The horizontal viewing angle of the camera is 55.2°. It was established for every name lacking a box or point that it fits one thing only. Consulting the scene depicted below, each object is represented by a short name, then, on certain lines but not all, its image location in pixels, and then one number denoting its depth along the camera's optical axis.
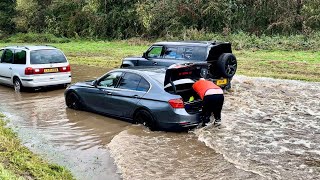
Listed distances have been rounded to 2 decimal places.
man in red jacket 6.73
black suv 9.64
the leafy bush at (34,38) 28.87
